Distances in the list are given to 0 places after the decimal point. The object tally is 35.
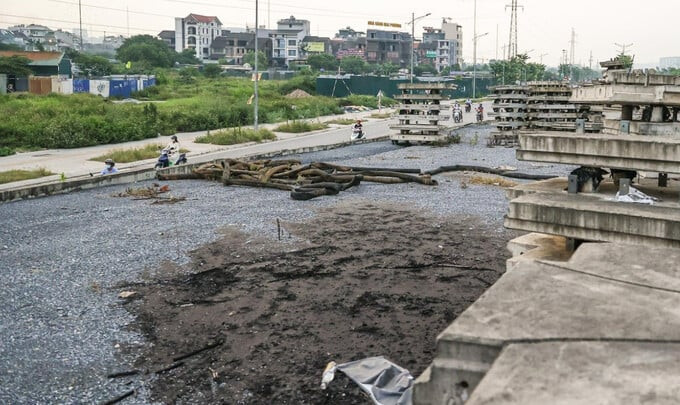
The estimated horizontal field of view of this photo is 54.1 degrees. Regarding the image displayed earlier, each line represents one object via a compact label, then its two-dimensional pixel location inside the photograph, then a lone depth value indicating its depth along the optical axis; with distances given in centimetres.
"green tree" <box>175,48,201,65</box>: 12656
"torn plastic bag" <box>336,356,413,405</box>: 551
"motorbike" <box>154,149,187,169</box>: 2119
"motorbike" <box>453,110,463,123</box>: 4615
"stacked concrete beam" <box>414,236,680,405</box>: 308
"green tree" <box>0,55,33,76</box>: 6059
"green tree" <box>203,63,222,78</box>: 9356
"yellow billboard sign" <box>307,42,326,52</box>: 14735
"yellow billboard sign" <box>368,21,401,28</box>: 14562
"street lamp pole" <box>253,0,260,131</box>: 3524
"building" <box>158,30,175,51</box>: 16362
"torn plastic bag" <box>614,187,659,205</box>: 675
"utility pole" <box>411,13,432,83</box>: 5173
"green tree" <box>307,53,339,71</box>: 12502
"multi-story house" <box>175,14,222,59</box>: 15262
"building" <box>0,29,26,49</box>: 15924
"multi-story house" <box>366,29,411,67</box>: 14850
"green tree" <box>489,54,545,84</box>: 7988
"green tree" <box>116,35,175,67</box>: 10838
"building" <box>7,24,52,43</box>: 18312
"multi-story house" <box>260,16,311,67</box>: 14112
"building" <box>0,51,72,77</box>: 7056
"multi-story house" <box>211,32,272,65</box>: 14288
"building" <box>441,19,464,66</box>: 17975
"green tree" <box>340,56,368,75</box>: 12669
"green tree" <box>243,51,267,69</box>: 11900
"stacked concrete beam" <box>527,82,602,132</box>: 2906
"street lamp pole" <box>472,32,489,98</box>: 8170
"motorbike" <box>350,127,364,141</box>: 3198
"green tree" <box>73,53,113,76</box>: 8556
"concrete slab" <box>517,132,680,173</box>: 651
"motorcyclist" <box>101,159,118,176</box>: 1914
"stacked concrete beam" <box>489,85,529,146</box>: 2967
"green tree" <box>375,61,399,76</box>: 12324
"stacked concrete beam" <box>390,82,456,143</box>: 2914
